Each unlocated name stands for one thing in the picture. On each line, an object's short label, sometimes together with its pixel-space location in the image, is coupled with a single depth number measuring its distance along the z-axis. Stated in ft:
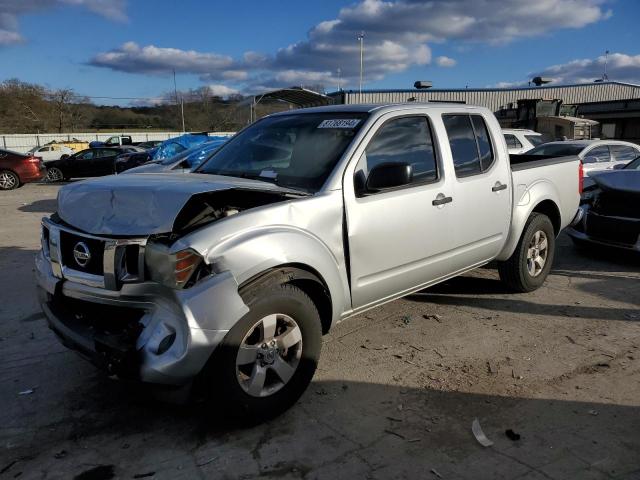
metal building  124.47
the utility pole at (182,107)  208.44
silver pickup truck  9.08
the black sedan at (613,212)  21.39
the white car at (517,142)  43.73
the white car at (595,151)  37.40
